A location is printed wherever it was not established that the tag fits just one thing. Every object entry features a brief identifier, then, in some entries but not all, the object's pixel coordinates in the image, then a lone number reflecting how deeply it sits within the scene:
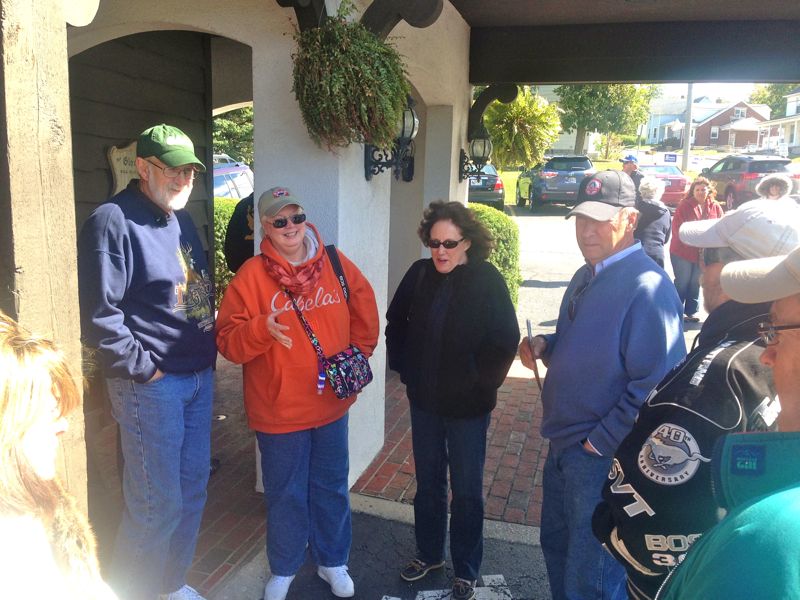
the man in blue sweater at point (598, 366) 2.31
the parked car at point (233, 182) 12.20
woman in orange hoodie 2.78
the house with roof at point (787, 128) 61.72
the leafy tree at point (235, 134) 17.44
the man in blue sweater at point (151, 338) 2.35
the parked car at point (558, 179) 20.86
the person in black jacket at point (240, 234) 4.38
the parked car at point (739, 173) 21.80
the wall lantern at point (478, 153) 7.31
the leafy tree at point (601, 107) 25.72
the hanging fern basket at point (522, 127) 7.89
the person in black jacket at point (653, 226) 7.36
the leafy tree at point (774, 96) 63.96
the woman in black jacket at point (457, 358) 2.91
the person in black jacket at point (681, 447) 1.55
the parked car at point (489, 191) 19.34
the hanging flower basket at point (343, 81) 3.18
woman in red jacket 8.06
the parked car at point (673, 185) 22.19
